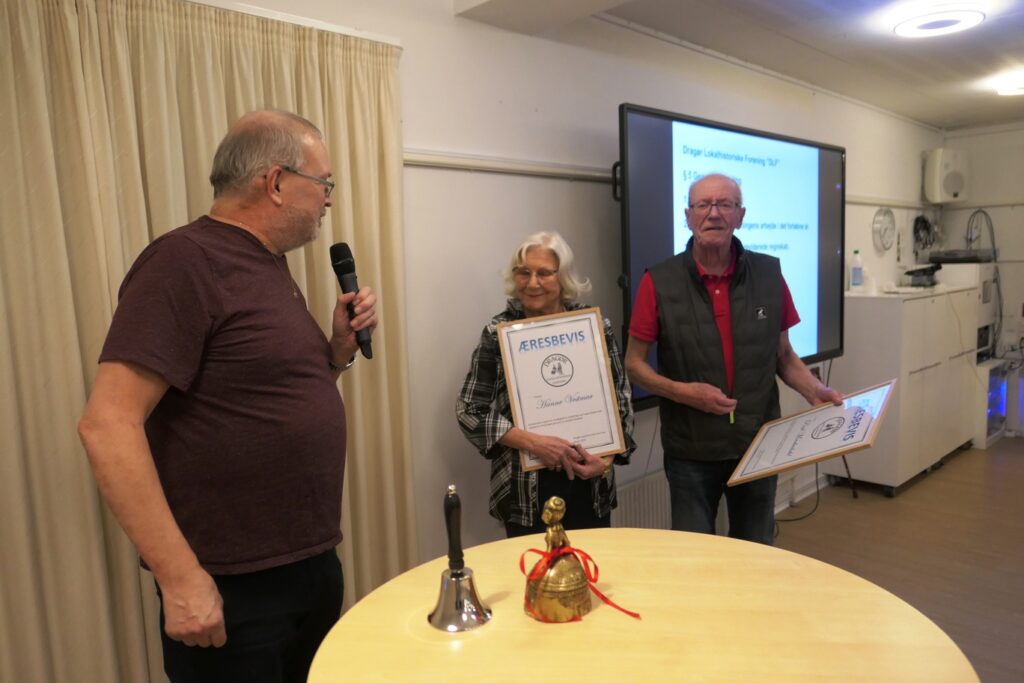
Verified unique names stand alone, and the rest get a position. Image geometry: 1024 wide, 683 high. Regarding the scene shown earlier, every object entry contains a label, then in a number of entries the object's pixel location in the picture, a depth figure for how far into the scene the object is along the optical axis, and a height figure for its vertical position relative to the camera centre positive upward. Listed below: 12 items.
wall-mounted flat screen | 2.78 +0.27
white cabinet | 4.36 -0.78
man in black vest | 2.11 -0.30
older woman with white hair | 1.94 -0.46
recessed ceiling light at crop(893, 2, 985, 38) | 3.07 +1.02
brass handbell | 1.14 -0.52
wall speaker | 5.93 +0.62
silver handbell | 1.13 -0.53
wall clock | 5.30 +0.16
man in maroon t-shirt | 1.11 -0.26
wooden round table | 1.01 -0.59
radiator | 3.06 -1.10
